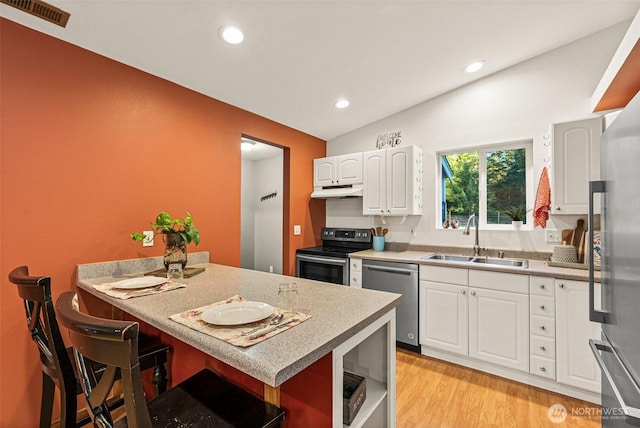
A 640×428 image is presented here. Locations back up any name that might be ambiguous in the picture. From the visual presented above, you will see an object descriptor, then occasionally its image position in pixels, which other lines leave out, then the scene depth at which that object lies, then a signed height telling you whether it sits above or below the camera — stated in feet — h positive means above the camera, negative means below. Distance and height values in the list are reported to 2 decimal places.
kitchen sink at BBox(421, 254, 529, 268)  8.45 -1.31
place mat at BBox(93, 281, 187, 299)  4.66 -1.27
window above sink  9.34 +1.23
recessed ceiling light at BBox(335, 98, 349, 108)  9.86 +4.06
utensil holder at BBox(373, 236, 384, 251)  11.12 -0.97
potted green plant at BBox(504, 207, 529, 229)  9.11 +0.12
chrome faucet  9.52 -0.70
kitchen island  2.77 -1.32
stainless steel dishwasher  8.78 -2.23
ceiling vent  4.85 +3.65
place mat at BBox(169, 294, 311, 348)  2.95 -1.26
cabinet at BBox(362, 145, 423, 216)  10.18 +1.37
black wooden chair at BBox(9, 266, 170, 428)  3.31 -1.66
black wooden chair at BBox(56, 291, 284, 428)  2.15 -1.74
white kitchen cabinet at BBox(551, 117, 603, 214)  7.15 +1.46
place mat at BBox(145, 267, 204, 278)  6.20 -1.25
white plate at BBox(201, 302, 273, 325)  3.37 -1.22
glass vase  6.34 -0.70
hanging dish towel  8.09 +0.51
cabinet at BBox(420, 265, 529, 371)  7.34 -2.71
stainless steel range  10.16 -1.38
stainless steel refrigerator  2.87 -0.61
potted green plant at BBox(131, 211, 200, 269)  6.31 -0.46
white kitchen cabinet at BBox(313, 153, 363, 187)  11.34 +1.98
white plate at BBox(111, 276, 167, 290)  5.04 -1.22
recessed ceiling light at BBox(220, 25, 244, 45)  6.07 +4.02
